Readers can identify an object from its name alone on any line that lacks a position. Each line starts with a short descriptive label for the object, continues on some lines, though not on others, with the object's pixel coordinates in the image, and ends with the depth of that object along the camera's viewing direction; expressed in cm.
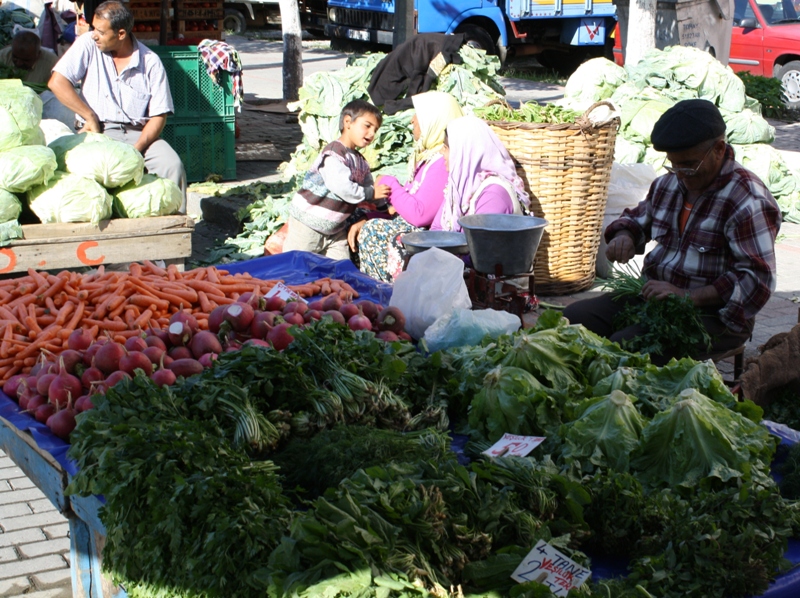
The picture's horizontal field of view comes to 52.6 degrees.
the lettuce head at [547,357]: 264
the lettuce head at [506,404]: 246
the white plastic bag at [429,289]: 375
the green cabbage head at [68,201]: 524
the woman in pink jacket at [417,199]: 537
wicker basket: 538
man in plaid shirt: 343
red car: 1273
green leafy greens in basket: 579
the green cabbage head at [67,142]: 561
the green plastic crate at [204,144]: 855
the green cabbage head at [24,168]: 510
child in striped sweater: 552
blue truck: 1366
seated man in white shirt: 607
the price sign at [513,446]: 228
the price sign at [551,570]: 180
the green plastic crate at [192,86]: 837
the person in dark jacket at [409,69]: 740
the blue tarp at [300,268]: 480
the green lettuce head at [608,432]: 225
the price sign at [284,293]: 367
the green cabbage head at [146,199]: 556
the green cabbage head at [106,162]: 544
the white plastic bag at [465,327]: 334
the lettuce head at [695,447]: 217
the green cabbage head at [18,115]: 525
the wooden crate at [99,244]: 512
